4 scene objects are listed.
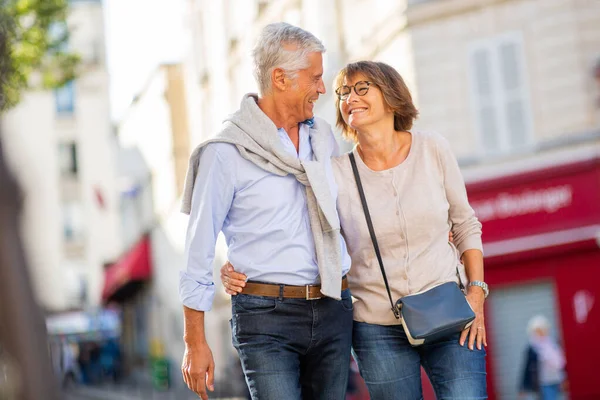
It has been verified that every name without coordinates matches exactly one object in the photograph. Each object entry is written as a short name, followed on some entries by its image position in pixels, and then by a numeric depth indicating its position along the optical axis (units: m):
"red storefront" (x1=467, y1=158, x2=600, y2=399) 18.64
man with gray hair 3.71
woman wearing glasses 3.92
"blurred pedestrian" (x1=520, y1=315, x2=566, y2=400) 15.32
